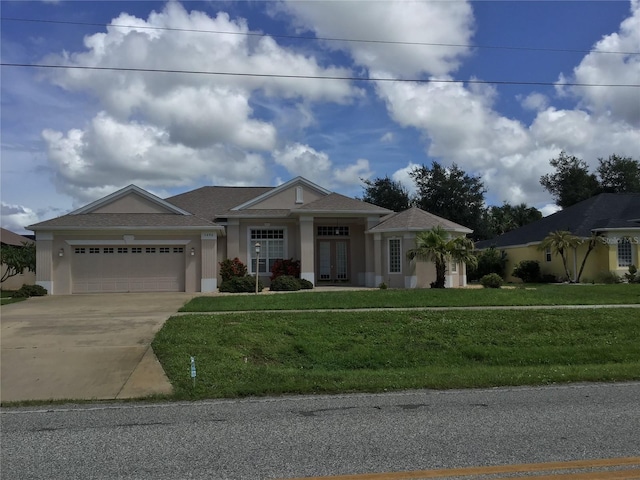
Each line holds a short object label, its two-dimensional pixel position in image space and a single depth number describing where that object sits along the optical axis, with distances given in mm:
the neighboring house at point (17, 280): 28908
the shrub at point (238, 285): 22406
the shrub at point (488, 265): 34469
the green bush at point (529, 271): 30125
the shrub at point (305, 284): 23555
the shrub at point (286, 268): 25047
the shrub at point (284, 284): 22859
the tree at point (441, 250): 21531
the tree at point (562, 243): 27156
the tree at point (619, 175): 48312
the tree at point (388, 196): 48406
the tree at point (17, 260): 26359
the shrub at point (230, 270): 24438
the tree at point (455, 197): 46281
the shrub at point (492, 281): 24109
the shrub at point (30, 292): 21062
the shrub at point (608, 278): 25812
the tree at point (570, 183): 49250
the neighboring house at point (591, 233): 26891
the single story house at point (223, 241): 22984
